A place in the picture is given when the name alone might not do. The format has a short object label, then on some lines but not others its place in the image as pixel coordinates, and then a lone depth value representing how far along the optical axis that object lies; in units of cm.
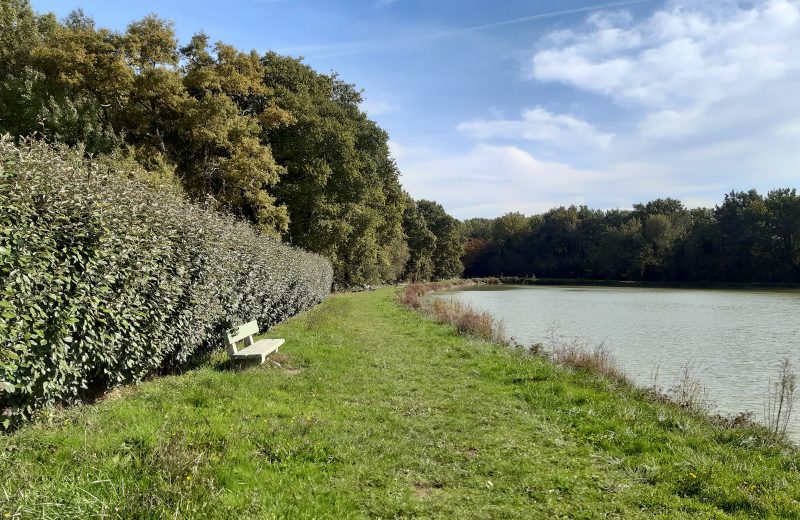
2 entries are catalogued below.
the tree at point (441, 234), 8400
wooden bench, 969
